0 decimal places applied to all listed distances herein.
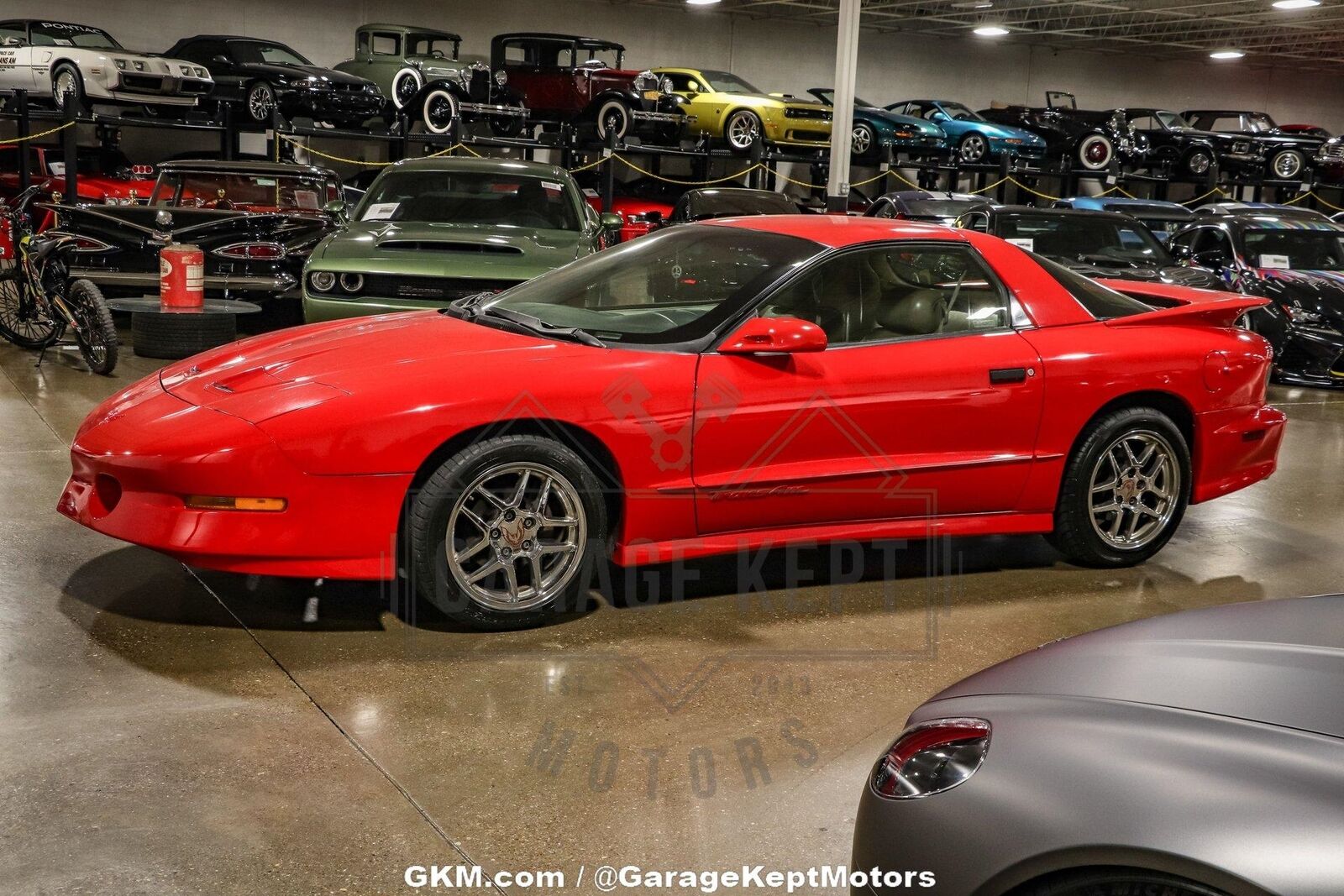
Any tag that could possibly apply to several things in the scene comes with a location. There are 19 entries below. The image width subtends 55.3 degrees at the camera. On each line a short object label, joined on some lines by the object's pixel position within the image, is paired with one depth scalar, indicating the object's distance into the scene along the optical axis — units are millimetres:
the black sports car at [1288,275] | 10289
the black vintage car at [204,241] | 9391
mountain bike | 8289
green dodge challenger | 7574
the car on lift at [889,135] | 21078
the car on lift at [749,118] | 19172
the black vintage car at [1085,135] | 22219
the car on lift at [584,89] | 18516
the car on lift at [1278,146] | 23312
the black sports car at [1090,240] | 10625
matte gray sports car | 1621
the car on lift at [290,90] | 16453
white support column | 15320
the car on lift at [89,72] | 15102
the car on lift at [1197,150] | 23125
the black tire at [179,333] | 8672
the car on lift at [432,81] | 17562
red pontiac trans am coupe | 3756
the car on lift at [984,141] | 21453
